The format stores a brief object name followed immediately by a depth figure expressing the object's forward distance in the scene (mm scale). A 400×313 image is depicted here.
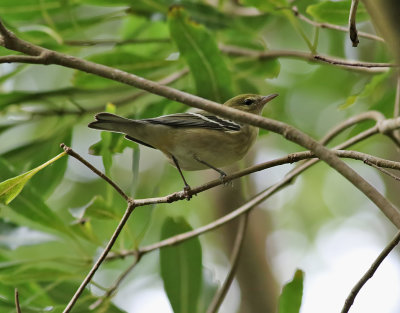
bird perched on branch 7266
